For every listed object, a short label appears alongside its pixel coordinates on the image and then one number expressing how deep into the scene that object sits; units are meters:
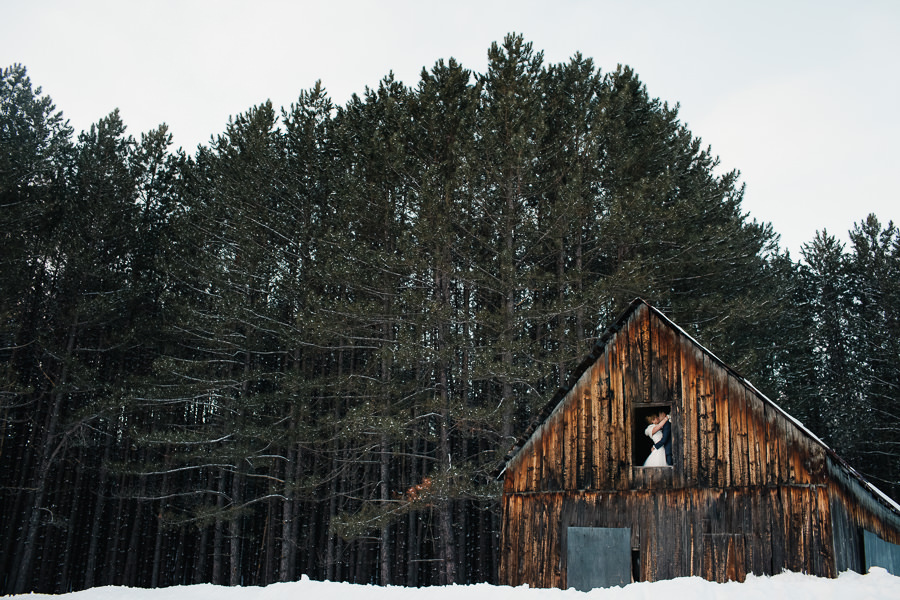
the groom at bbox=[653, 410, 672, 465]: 14.27
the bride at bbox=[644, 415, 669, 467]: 14.16
